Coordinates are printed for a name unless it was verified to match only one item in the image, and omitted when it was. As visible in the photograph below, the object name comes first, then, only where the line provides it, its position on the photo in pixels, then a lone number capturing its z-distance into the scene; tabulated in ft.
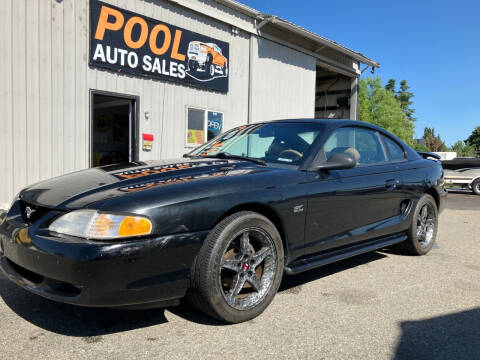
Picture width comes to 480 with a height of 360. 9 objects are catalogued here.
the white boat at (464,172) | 45.11
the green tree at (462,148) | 256.87
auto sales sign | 24.14
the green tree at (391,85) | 262.94
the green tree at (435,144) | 273.13
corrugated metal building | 21.25
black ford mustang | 7.21
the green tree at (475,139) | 284.55
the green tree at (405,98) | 259.60
